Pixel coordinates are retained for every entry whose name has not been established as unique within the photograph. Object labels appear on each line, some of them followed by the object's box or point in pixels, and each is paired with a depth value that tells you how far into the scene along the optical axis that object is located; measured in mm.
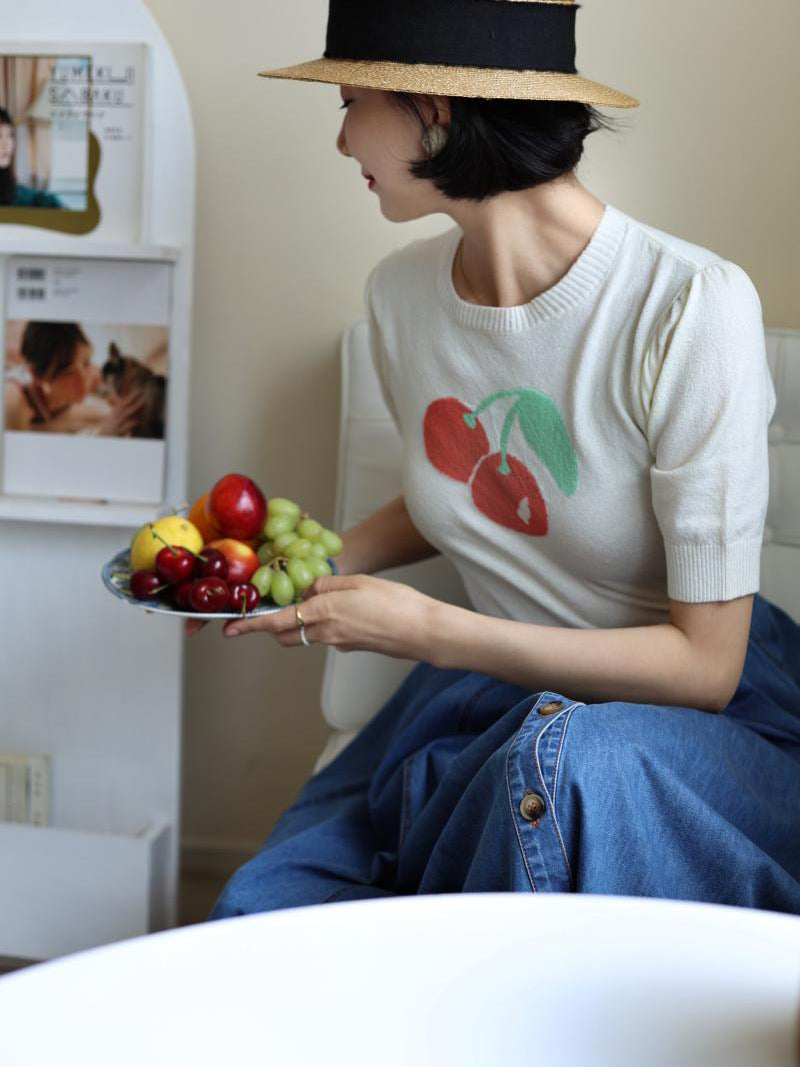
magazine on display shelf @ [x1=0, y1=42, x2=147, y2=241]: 1668
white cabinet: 1751
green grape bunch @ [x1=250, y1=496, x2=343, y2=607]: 1271
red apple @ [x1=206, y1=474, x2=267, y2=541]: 1388
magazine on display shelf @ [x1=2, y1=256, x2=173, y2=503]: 1747
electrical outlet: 1897
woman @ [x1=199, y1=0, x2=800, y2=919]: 996
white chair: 1632
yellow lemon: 1314
